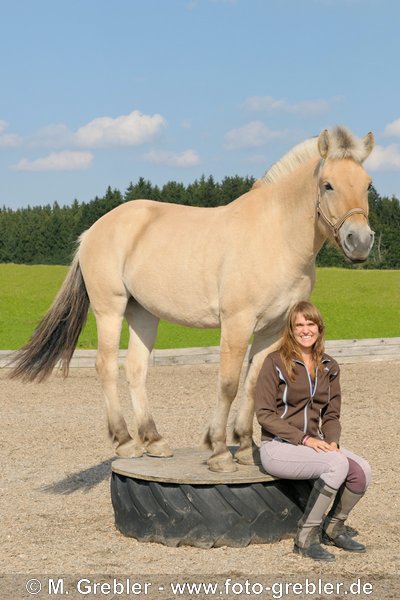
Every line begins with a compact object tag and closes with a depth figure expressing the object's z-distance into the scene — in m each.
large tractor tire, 4.39
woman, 4.21
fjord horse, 4.24
